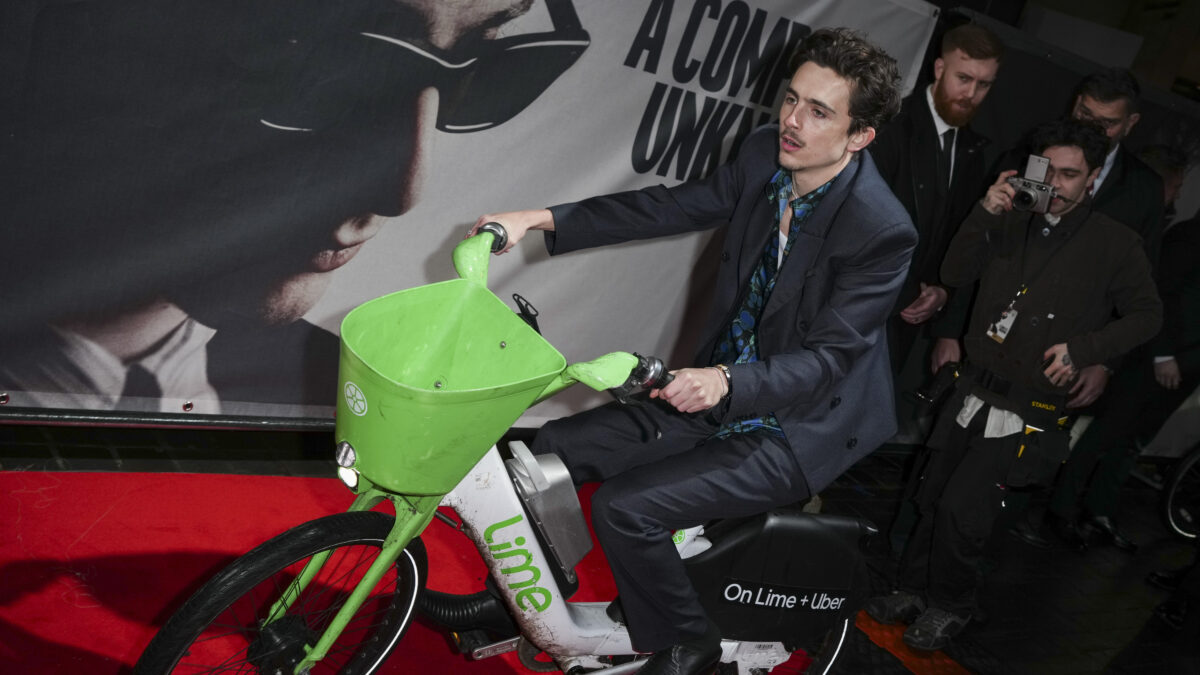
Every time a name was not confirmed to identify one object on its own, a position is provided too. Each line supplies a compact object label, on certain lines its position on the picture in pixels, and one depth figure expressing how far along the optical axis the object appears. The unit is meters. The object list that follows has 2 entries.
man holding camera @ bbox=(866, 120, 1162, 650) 3.85
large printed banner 3.38
